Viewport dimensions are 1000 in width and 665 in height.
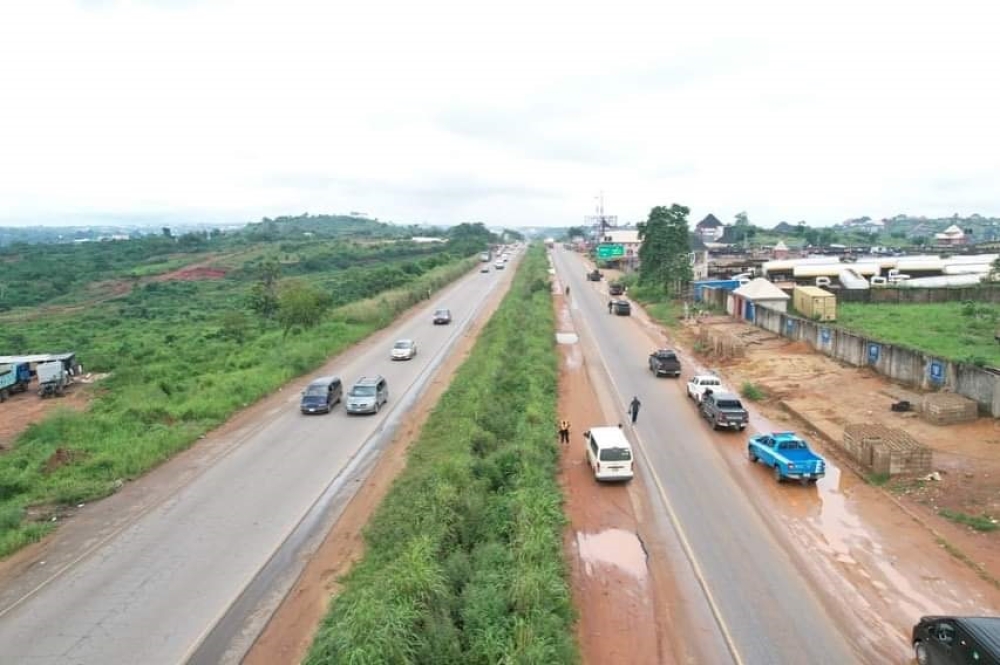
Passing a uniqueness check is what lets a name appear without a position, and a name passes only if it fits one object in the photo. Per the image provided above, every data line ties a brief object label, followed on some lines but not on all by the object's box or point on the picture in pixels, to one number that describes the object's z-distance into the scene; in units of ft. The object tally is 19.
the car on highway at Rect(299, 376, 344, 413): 97.45
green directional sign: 367.66
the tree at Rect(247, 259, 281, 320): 193.47
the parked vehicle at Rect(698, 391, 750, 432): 87.44
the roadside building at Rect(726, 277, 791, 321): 165.99
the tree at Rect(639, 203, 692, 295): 217.97
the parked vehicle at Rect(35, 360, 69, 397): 123.65
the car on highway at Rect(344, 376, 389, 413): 96.37
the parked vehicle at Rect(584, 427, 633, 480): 69.10
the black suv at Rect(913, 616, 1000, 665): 35.01
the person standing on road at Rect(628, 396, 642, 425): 91.04
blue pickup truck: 69.10
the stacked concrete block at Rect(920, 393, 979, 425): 83.66
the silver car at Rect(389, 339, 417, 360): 136.98
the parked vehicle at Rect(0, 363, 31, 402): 125.80
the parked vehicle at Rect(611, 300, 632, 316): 201.77
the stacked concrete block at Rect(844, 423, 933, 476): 69.62
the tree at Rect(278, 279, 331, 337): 154.30
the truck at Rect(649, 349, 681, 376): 119.55
